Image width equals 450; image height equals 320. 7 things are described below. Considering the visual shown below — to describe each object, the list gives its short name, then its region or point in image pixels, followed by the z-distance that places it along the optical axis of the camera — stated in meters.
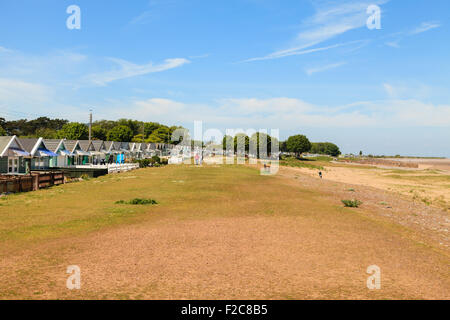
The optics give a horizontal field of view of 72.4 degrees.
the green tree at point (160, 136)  154.12
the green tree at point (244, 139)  172.50
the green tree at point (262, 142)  153.62
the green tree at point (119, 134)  123.31
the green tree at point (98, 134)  123.29
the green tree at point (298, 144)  175.50
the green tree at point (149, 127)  174.38
